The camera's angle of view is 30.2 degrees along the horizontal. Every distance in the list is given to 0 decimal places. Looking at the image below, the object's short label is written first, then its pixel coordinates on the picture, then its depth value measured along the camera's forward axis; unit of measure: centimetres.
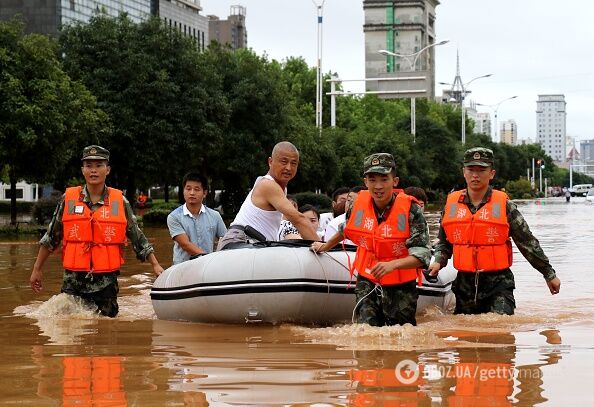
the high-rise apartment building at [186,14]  14075
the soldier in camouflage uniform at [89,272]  952
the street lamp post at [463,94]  8869
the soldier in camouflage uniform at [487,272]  911
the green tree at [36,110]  3012
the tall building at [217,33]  19762
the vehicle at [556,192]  16125
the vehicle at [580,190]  14000
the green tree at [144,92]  3766
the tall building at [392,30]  16488
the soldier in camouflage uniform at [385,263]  816
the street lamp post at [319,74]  5159
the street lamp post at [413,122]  7425
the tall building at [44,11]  10156
